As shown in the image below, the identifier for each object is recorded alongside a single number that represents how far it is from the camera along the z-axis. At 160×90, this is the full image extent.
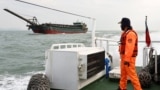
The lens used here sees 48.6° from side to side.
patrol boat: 2.91
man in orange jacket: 2.60
